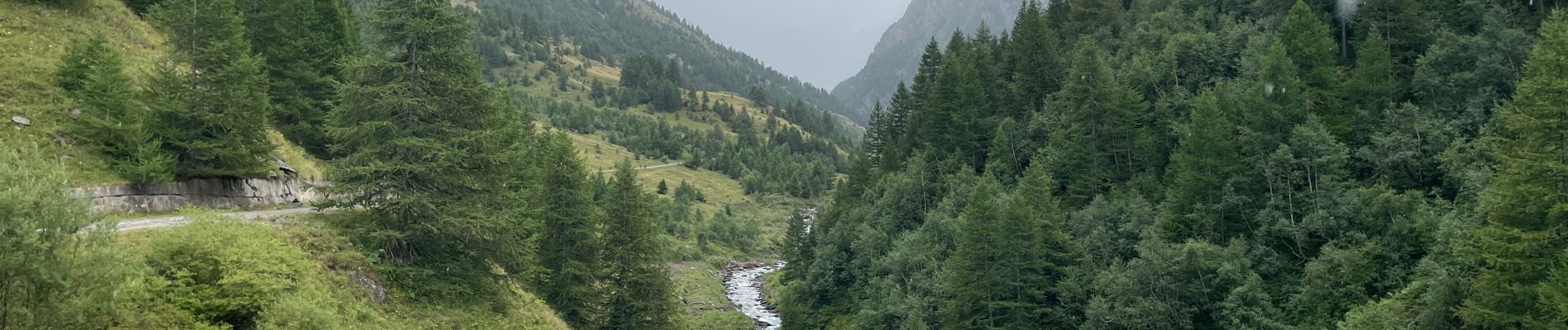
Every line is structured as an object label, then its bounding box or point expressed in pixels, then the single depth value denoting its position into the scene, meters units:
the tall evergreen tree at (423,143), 25.97
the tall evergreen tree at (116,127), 31.06
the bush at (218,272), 20.34
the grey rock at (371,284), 25.23
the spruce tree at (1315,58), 55.81
